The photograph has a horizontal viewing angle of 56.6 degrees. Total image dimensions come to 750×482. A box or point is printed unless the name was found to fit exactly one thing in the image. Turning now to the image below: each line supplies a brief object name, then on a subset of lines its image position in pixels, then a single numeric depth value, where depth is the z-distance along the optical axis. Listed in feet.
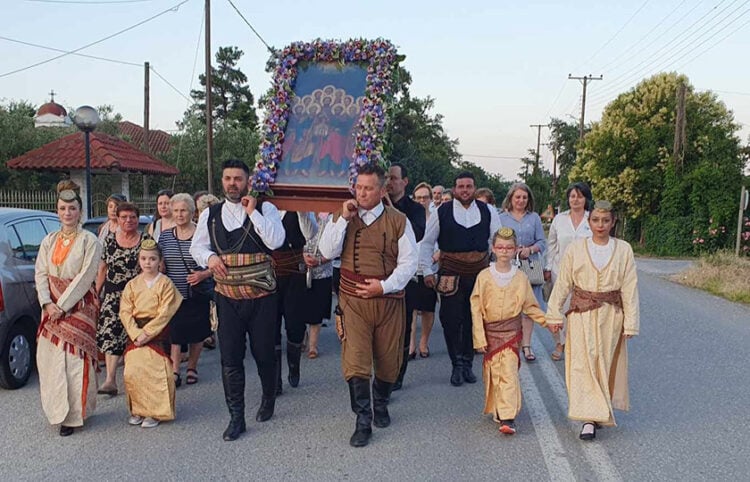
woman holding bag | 25.46
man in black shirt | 20.90
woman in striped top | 21.91
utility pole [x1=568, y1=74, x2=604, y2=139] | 155.53
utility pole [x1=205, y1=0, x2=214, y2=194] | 67.97
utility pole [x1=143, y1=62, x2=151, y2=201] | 84.84
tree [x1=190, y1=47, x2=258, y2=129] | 171.16
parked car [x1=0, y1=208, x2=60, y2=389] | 20.75
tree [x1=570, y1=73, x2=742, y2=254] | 92.07
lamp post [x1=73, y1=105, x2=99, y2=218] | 37.24
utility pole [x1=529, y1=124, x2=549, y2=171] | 247.91
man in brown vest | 16.53
